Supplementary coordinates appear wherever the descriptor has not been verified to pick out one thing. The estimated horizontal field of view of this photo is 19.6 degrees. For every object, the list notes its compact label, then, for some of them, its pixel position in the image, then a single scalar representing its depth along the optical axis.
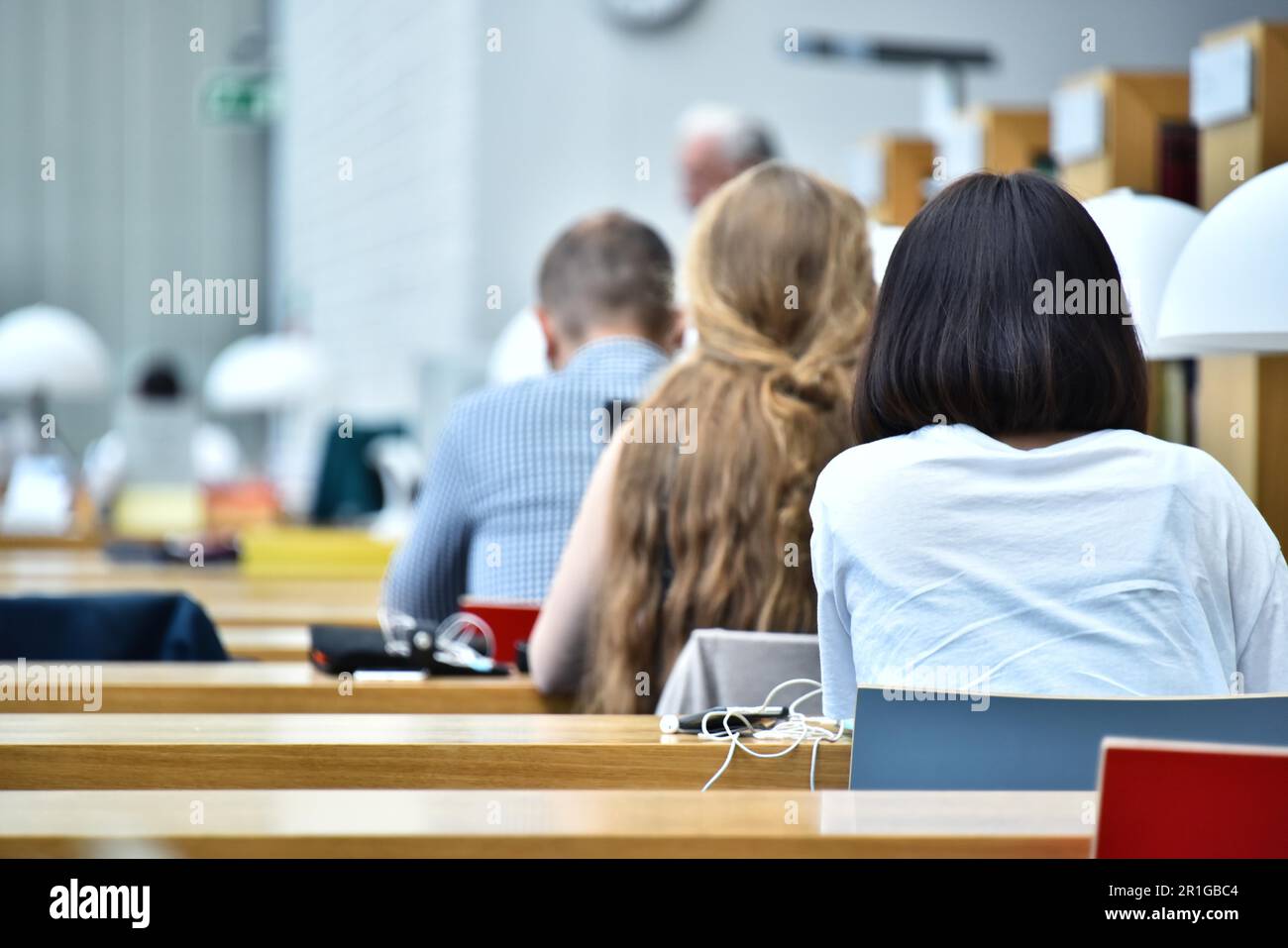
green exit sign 13.41
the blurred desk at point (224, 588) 4.49
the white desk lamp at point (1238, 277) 3.47
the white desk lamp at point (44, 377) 8.41
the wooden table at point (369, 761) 3.24
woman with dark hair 3.24
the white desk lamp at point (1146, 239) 3.79
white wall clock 8.81
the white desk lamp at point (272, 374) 9.83
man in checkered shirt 4.24
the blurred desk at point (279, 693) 3.62
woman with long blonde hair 3.75
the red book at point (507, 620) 4.04
